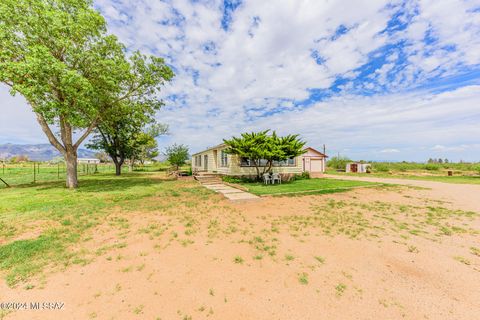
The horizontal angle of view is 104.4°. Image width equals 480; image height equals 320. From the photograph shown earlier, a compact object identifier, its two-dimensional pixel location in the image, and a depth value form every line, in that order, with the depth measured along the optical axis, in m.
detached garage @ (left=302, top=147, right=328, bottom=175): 20.25
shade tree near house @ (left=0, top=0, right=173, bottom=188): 8.52
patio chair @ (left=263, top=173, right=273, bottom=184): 13.17
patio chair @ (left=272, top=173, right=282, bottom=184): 13.65
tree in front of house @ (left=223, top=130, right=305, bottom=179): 12.66
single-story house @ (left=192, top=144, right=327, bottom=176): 14.88
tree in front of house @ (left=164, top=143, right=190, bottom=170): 22.92
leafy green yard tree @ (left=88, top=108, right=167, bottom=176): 20.06
